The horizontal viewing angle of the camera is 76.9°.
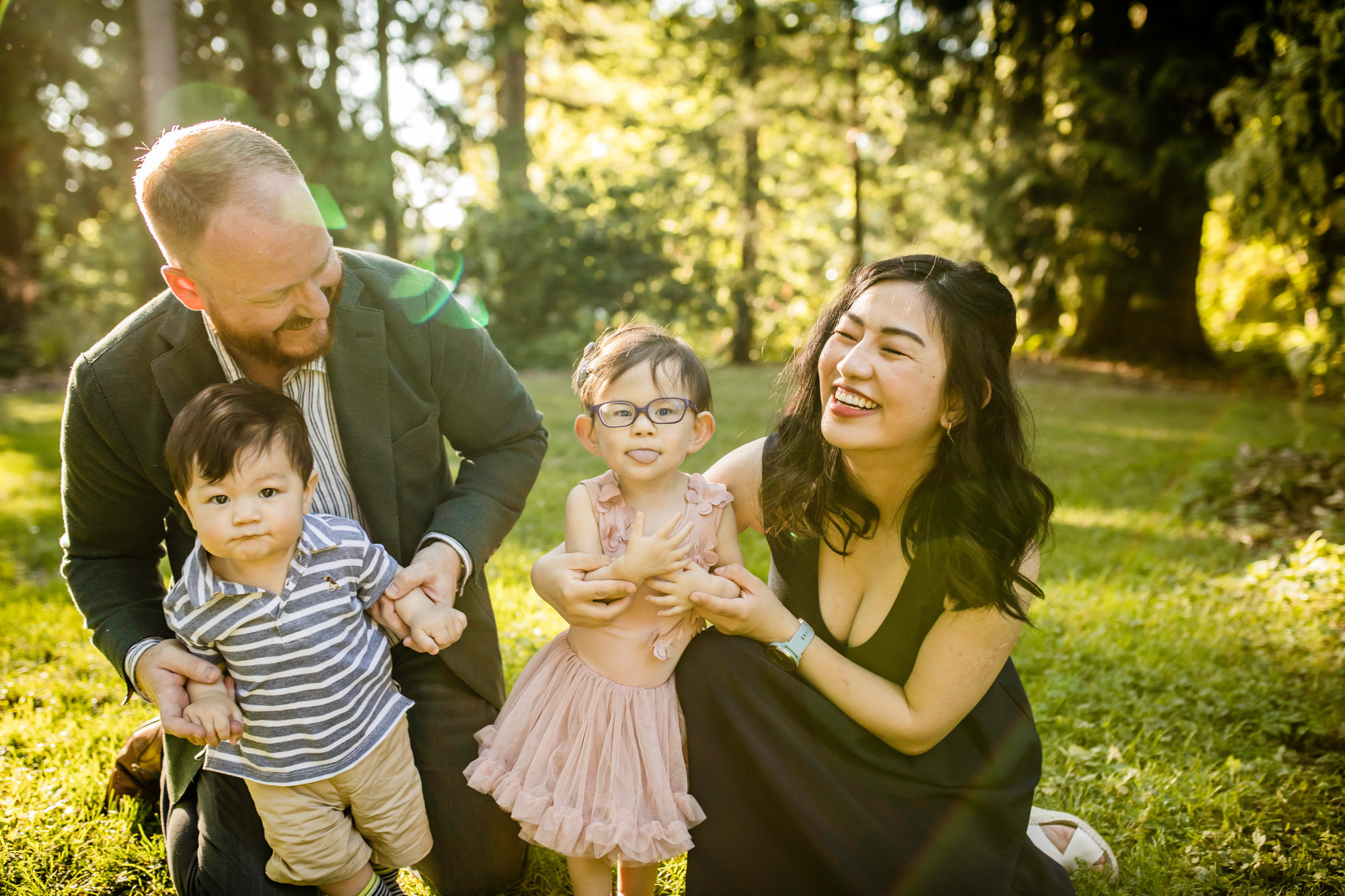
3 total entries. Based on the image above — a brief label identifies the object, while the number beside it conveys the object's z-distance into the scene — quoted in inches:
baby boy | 73.2
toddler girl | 77.7
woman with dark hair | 79.7
